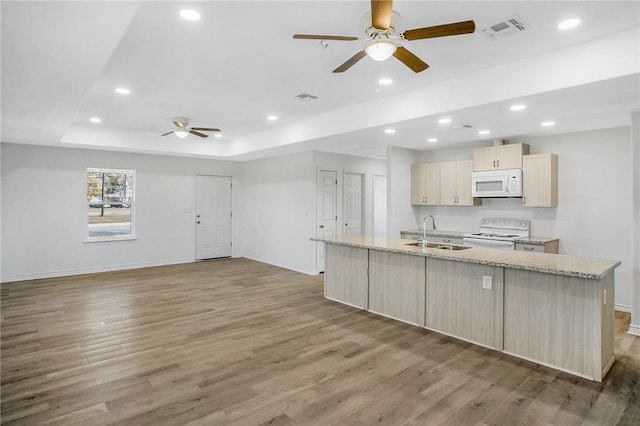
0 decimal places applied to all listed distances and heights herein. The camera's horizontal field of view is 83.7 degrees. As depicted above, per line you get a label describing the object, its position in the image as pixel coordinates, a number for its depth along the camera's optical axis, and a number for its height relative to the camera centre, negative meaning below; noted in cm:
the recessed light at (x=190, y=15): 256 +143
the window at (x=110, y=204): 726 +13
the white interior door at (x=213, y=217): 870 -16
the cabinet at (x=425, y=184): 657 +52
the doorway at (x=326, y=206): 730 +10
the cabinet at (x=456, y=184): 614 +49
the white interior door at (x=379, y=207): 911 +12
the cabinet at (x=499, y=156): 548 +88
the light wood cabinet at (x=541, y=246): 505 -49
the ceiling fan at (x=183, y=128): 573 +138
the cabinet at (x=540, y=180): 520 +47
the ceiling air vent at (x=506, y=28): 268 +143
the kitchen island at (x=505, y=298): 292 -85
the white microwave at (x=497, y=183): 543 +45
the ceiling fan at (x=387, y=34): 214 +114
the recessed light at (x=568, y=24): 266 +143
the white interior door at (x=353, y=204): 794 +17
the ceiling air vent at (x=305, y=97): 454 +148
